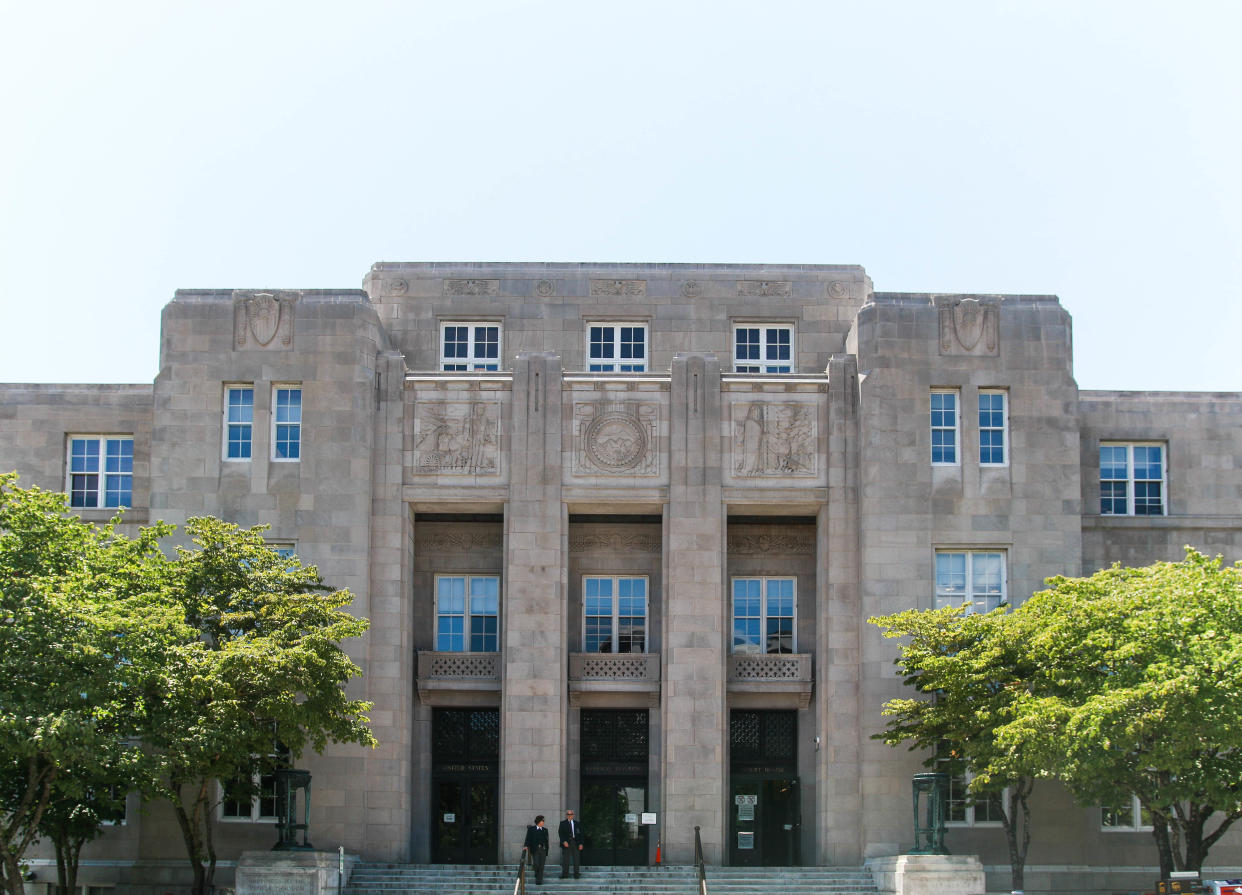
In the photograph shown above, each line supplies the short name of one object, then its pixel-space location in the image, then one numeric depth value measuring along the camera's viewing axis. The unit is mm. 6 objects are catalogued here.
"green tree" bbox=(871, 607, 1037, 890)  31266
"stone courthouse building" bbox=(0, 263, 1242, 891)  35594
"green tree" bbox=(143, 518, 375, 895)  29047
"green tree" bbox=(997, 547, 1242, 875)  27812
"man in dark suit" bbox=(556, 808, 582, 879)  33375
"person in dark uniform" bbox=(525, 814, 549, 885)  32844
